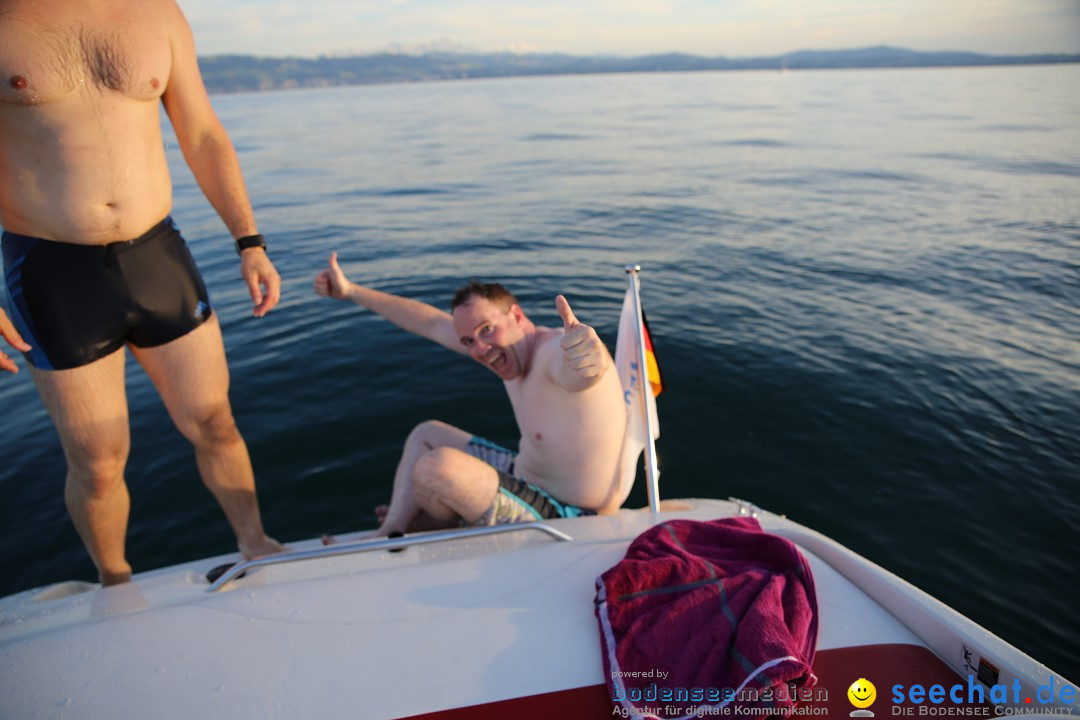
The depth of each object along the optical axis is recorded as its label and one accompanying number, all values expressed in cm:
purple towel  158
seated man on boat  274
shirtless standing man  212
